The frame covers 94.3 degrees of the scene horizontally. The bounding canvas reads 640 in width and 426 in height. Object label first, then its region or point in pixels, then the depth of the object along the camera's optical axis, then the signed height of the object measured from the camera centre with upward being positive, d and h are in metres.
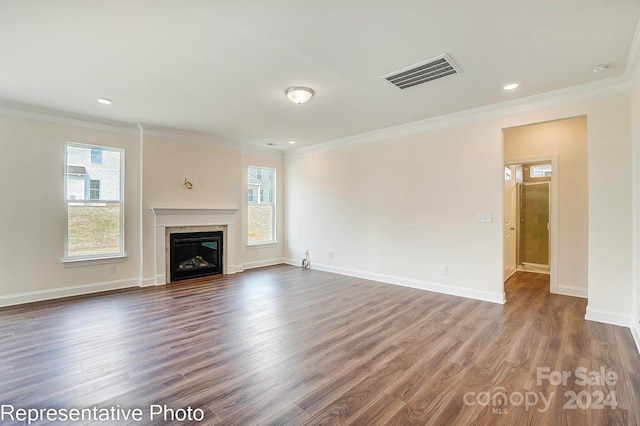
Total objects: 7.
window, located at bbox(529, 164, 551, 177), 6.34 +0.94
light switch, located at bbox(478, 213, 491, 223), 4.22 -0.05
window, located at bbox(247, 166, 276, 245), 6.78 +0.06
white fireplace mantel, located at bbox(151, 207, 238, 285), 5.25 -0.15
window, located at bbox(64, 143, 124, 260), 4.53 +0.20
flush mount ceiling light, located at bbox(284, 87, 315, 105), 3.48 +1.43
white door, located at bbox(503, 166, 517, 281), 5.55 -0.13
